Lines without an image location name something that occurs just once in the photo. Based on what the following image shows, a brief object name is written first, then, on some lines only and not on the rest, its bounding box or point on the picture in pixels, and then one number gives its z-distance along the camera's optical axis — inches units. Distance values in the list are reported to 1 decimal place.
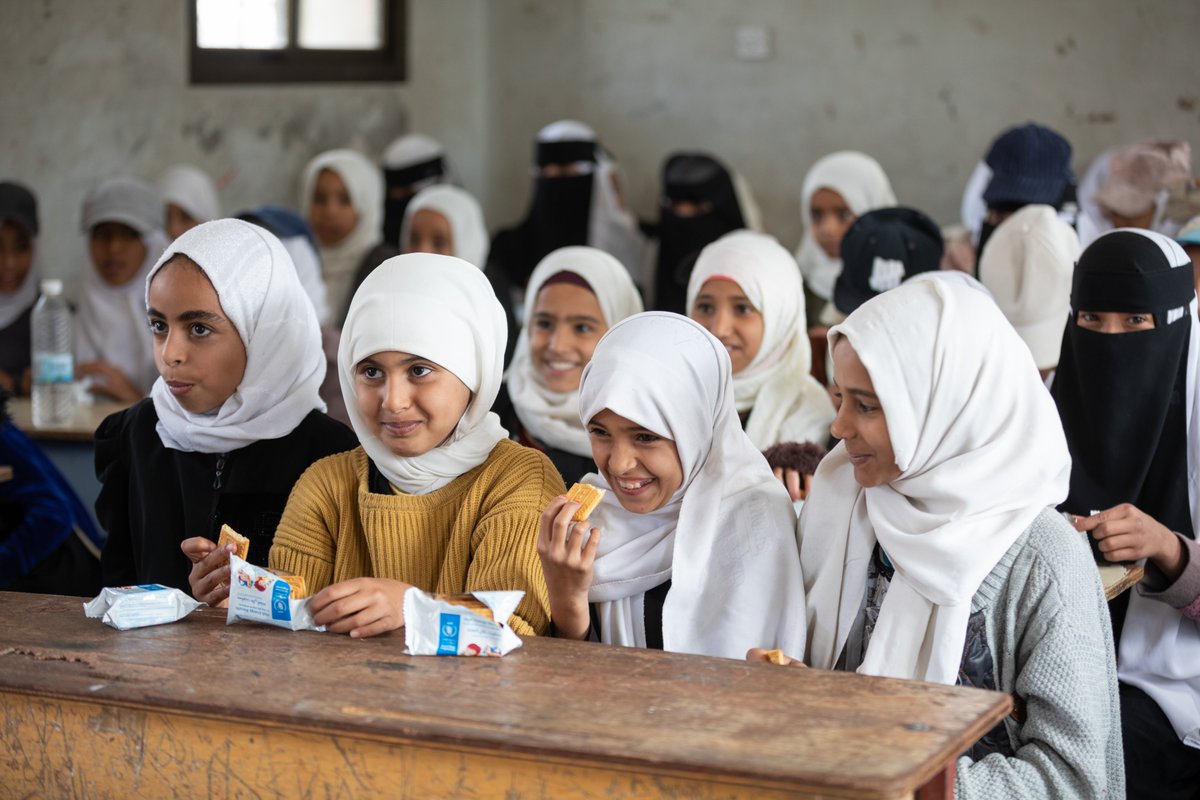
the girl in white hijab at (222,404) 102.0
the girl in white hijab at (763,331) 141.3
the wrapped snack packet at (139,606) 76.4
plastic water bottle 173.9
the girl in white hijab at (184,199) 251.1
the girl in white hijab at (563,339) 145.6
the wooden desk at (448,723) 56.4
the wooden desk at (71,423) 163.3
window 261.0
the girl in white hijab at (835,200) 240.2
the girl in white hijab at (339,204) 269.0
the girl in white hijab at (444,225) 254.1
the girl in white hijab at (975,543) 76.3
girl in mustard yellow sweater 88.3
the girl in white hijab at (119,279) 215.2
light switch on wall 272.1
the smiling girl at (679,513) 84.3
